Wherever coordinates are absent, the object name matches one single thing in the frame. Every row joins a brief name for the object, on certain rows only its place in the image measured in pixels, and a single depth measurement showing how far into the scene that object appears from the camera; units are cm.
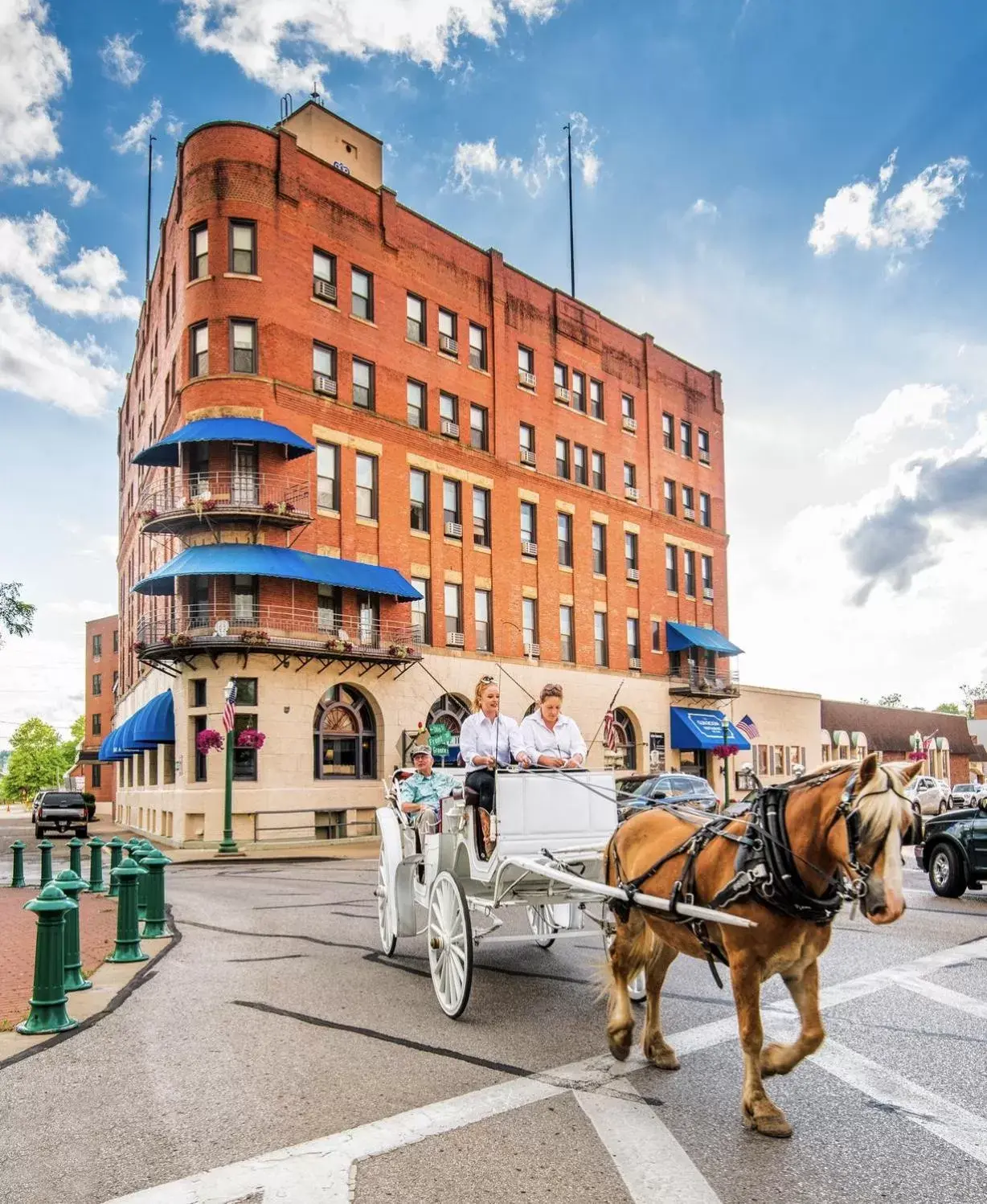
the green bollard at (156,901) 1130
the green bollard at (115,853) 1302
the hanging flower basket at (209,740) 2756
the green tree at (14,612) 2211
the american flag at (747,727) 3834
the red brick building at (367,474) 2973
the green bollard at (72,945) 819
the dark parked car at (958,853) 1514
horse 441
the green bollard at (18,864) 1846
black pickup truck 3688
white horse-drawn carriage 721
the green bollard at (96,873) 1545
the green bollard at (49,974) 705
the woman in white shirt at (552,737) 805
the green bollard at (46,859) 1593
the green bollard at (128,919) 969
